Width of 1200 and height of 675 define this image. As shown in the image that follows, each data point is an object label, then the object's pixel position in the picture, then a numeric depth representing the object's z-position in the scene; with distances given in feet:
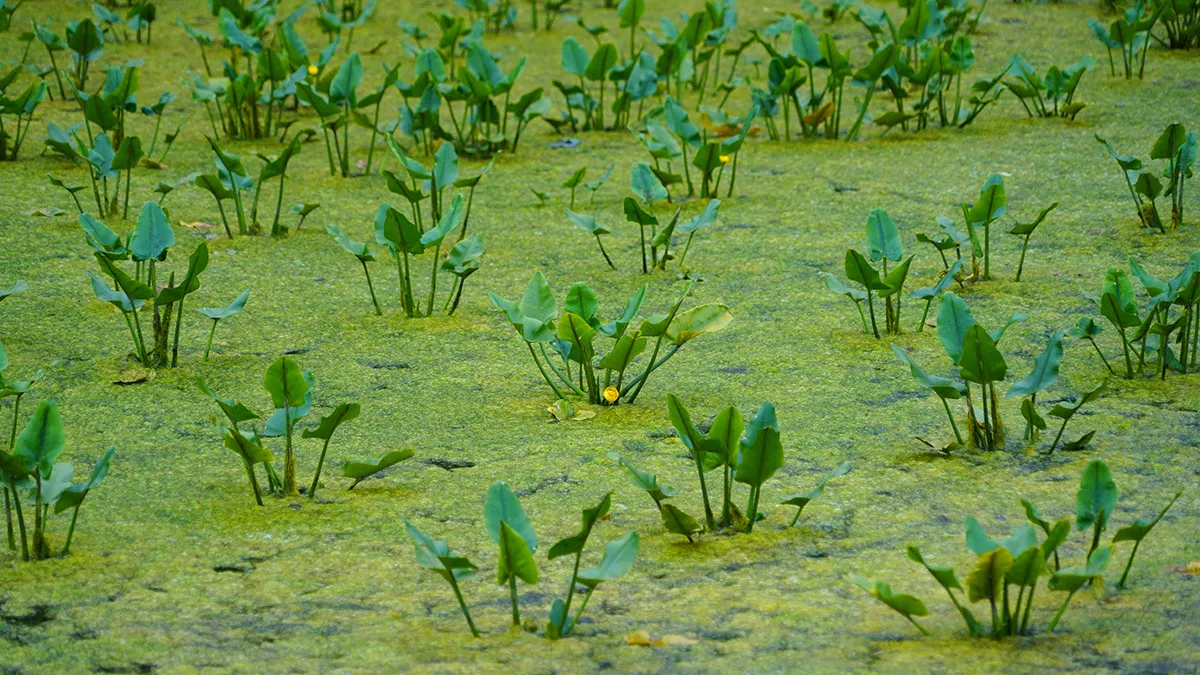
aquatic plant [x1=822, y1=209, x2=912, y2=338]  16.28
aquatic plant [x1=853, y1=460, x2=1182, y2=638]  9.11
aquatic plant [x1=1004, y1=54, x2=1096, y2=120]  27.20
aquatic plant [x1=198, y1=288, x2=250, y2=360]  14.97
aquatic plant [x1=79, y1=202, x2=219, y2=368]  15.15
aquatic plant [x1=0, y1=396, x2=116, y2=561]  10.75
